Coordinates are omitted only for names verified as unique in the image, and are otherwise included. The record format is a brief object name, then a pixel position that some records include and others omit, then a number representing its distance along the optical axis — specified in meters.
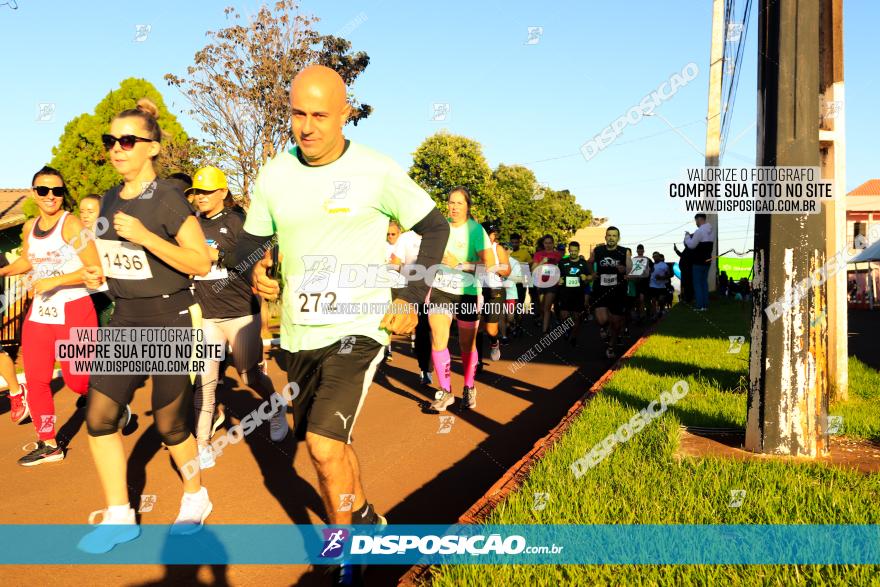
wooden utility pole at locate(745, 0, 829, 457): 4.74
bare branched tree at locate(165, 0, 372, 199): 23.23
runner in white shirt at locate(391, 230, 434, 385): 9.09
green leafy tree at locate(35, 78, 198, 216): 29.20
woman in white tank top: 5.98
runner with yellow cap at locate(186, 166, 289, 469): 6.00
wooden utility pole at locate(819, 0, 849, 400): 7.07
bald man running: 3.47
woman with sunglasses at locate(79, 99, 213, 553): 4.08
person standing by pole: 18.91
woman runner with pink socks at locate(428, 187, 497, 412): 8.00
